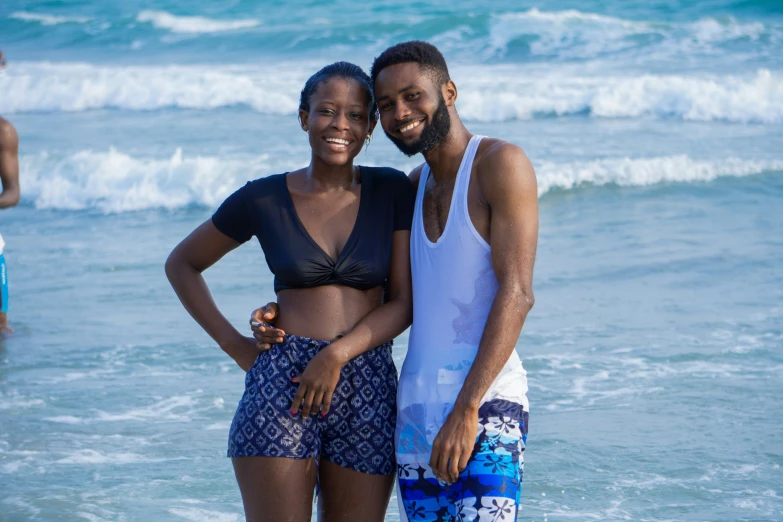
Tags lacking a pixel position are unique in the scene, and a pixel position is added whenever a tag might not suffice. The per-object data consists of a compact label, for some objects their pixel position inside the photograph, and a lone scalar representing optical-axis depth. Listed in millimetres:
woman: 6027
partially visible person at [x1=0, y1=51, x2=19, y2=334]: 11687
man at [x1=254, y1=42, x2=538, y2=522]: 5801
